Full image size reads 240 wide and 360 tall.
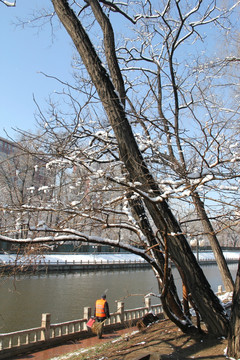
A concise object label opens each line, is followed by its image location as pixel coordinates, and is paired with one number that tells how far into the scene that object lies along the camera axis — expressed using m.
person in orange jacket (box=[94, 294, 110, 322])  9.85
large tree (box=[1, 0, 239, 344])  4.96
